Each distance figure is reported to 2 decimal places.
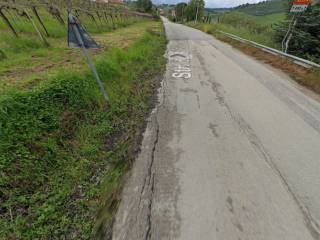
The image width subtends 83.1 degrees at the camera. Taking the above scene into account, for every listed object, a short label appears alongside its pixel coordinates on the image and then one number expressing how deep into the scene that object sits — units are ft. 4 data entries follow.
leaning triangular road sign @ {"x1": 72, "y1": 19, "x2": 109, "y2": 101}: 11.55
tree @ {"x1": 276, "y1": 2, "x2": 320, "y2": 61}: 28.14
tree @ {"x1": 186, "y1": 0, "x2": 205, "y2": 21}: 142.92
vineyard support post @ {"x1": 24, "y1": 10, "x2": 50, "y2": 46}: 26.66
